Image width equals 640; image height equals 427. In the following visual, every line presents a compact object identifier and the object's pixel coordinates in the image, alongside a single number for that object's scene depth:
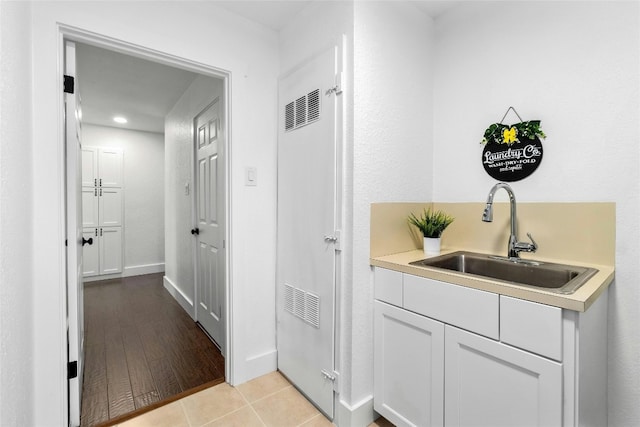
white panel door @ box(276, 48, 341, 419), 1.67
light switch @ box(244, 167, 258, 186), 2.00
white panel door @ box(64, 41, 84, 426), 1.53
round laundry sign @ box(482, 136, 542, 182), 1.58
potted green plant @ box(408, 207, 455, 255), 1.76
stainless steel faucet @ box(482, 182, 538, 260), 1.49
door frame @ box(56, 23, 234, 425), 1.43
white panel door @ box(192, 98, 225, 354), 2.46
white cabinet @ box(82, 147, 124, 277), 4.50
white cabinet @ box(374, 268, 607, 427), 0.99
